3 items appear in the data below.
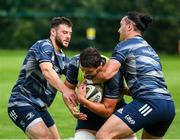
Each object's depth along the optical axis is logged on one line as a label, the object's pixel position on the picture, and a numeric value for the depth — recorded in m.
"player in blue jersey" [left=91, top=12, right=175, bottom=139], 14.90
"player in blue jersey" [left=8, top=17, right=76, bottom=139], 17.05
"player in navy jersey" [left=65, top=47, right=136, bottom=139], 14.94
